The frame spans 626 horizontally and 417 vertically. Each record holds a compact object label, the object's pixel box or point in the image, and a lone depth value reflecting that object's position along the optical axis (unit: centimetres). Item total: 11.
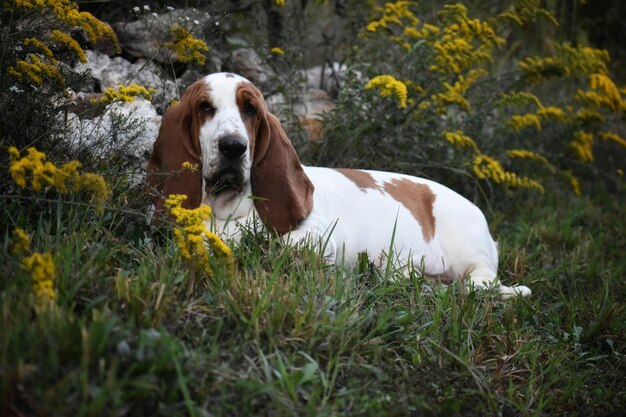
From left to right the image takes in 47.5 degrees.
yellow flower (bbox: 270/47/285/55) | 505
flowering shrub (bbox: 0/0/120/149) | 325
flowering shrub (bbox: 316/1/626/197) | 534
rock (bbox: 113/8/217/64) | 454
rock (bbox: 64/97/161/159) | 355
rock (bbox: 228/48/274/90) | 557
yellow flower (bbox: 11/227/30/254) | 234
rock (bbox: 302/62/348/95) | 631
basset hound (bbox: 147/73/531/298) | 358
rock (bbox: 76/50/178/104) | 463
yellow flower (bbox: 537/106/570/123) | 637
